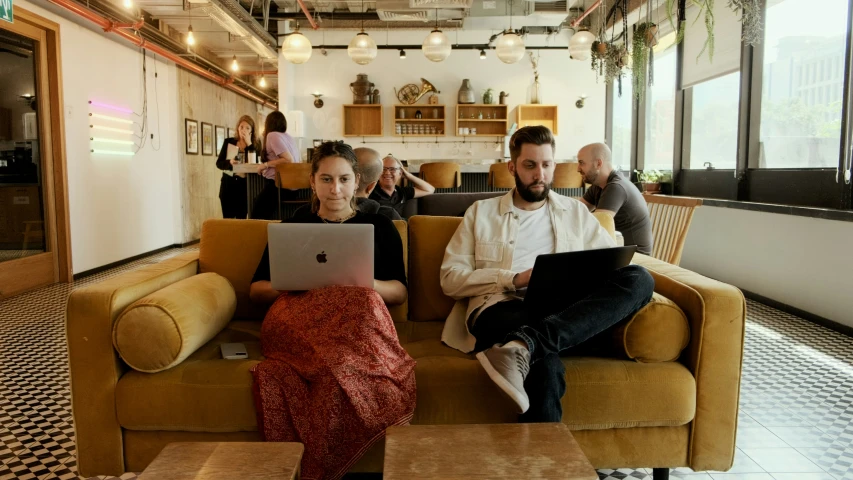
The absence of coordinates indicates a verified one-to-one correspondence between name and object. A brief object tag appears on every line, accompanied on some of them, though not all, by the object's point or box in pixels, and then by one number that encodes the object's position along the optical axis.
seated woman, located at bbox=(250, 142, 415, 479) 1.77
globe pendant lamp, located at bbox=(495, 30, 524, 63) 6.60
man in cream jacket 1.82
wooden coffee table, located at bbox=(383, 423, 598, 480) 1.27
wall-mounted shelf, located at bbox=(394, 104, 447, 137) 9.71
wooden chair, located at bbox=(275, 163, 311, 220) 5.28
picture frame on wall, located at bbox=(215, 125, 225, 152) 11.05
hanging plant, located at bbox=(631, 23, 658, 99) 5.10
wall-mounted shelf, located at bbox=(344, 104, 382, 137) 9.72
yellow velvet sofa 1.90
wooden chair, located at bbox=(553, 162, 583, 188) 5.60
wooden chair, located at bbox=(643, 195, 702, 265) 3.43
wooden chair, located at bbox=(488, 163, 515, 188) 5.77
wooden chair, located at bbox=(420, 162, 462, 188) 5.85
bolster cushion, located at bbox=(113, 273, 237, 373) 1.90
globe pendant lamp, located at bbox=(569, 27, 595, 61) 6.39
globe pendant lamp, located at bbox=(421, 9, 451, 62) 6.42
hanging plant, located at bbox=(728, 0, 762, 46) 3.53
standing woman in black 6.72
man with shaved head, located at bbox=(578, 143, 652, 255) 3.53
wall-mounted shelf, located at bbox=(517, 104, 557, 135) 9.57
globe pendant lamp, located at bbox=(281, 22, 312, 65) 6.21
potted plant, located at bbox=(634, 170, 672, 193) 7.27
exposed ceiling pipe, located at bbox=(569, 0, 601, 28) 6.84
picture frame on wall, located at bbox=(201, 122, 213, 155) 10.24
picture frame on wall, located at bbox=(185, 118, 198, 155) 9.47
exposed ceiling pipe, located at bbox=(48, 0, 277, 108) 5.50
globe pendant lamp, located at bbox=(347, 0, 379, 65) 6.62
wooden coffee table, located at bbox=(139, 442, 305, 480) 1.29
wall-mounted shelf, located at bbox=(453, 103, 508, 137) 9.75
